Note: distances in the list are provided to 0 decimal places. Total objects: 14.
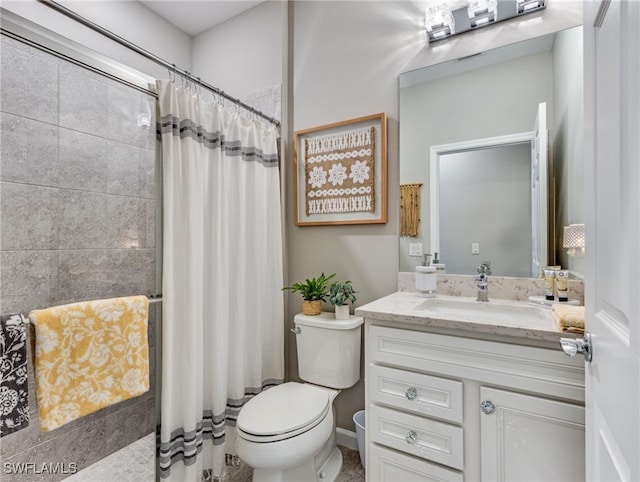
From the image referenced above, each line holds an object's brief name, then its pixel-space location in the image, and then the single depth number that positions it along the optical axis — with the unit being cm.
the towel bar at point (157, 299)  138
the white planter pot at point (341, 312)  174
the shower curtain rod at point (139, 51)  103
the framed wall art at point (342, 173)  186
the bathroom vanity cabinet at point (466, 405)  102
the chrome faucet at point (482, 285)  151
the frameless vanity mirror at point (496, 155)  141
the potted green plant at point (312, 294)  187
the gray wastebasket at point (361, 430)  169
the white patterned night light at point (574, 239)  128
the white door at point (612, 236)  49
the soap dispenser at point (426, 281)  163
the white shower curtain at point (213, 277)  137
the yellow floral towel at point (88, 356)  115
